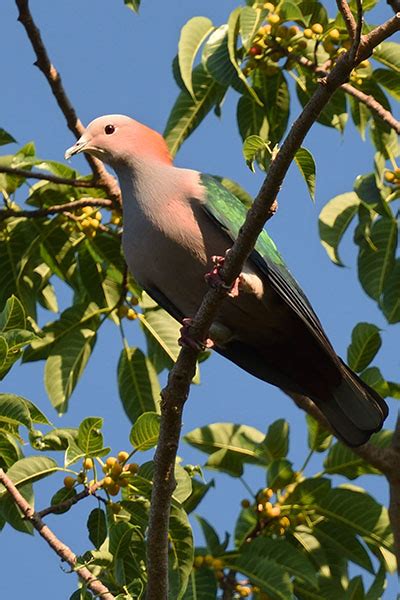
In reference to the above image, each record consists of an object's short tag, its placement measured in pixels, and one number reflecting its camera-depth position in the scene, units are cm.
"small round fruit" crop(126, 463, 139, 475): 842
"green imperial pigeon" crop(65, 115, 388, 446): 901
